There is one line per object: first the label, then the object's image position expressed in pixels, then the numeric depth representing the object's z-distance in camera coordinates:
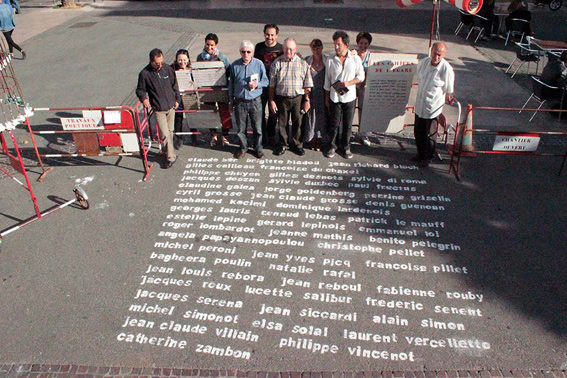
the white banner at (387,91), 7.79
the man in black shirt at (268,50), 7.63
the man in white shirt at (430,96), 6.90
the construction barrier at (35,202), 6.14
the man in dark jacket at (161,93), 7.07
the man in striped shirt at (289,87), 7.14
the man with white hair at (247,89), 7.20
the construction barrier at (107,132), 7.44
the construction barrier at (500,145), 7.01
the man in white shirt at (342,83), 7.09
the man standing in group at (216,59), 7.89
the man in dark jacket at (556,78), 9.17
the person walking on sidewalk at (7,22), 13.45
